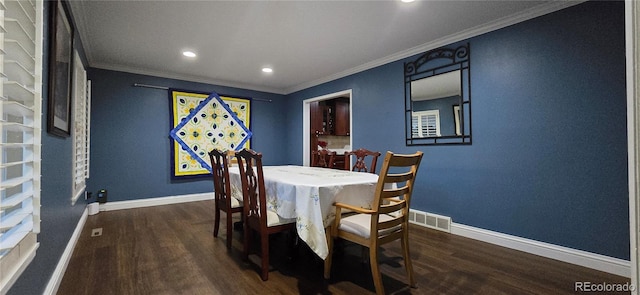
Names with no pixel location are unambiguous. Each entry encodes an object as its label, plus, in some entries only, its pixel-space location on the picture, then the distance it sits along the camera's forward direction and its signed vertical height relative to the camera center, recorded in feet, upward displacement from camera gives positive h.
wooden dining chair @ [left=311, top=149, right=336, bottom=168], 11.34 -0.39
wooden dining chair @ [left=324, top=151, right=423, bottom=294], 5.36 -1.61
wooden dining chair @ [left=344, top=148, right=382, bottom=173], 9.84 -0.33
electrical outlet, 9.62 -2.97
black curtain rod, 14.19 +3.43
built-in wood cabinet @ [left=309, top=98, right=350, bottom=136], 18.22 +2.27
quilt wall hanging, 15.16 +1.30
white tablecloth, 5.75 -1.12
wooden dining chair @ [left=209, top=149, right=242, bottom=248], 8.28 -1.41
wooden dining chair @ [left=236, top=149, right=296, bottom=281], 6.35 -1.60
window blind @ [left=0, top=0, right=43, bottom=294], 2.87 +0.16
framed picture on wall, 5.42 +1.83
